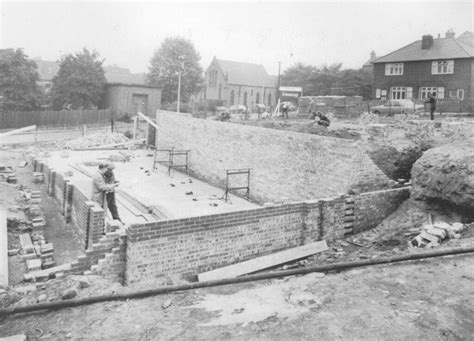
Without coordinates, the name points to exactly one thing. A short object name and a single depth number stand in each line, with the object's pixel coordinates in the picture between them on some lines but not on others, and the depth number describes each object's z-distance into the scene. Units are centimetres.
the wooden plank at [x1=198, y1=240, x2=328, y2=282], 768
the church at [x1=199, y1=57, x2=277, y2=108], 6600
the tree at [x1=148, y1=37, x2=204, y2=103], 5269
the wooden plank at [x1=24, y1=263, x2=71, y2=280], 667
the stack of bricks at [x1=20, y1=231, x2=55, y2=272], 754
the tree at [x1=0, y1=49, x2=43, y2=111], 3469
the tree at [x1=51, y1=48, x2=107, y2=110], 3906
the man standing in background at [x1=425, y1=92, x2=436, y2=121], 1773
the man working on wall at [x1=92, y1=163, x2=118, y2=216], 916
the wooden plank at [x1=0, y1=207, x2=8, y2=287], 645
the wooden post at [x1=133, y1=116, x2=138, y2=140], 2805
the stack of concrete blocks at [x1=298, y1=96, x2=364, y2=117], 2433
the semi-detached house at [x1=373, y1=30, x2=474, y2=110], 3322
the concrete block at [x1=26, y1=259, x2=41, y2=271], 738
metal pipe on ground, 514
